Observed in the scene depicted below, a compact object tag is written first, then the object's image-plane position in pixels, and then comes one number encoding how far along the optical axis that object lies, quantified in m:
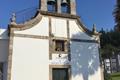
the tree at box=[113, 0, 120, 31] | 9.81
